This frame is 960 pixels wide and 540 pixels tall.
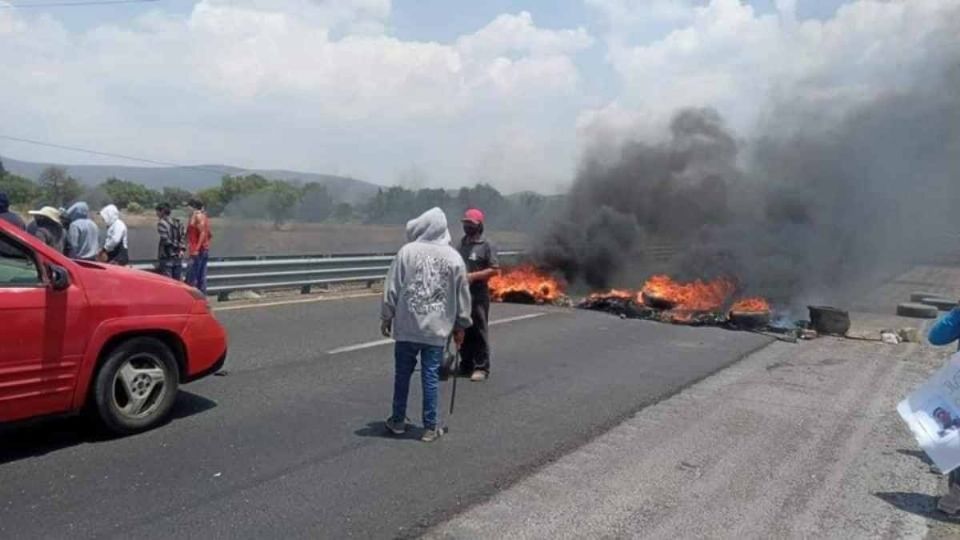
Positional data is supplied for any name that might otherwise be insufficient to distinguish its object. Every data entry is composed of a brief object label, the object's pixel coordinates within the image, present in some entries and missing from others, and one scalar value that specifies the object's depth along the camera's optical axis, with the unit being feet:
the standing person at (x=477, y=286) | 26.27
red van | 15.79
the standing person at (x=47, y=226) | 30.50
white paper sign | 15.26
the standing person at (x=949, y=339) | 15.44
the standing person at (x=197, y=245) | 41.91
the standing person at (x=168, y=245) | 41.68
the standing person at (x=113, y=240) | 37.19
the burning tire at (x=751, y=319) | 44.01
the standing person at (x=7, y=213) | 26.46
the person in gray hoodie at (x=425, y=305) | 18.37
